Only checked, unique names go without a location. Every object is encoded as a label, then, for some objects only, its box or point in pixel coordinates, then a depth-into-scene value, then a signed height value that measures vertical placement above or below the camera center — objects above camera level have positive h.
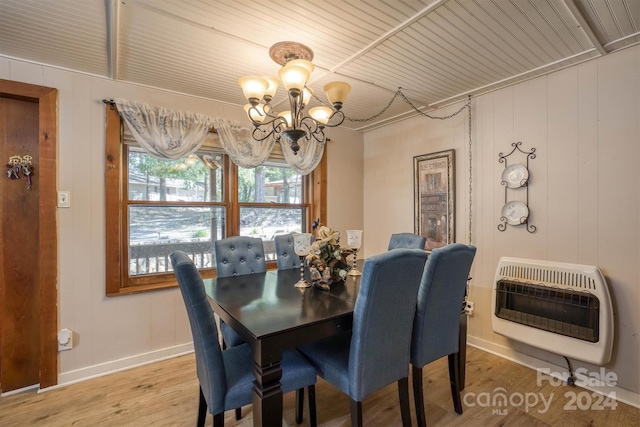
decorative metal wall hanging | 2.48 +0.23
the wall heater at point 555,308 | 2.00 -0.69
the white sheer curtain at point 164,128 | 2.44 +0.74
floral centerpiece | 1.94 -0.30
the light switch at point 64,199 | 2.25 +0.12
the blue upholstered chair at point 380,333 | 1.39 -0.58
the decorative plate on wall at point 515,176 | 2.48 +0.32
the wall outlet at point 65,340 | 2.25 -0.94
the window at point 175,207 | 2.46 +0.07
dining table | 1.27 -0.49
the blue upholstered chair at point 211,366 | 1.31 -0.68
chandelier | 1.68 +0.75
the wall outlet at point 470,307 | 2.86 -0.89
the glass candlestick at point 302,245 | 1.98 -0.21
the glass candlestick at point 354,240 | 2.22 -0.19
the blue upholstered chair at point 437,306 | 1.67 -0.54
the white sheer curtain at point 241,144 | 2.87 +0.69
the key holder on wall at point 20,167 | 2.17 +0.35
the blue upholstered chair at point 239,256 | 2.32 -0.33
